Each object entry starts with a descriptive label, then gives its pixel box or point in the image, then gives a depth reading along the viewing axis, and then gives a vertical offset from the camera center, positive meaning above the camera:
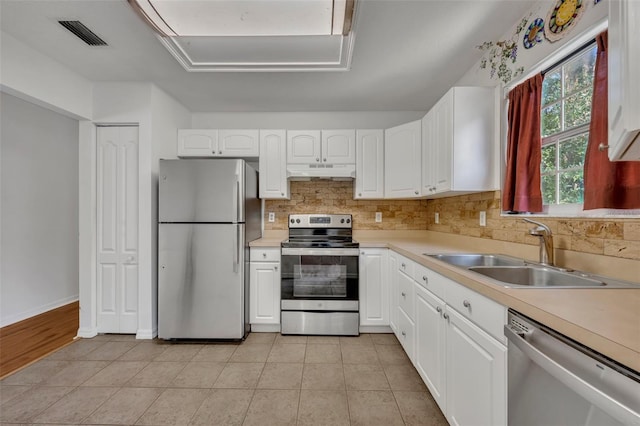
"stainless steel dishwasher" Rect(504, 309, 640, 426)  0.61 -0.45
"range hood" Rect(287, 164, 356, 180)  2.99 +0.47
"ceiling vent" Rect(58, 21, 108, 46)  1.82 +1.26
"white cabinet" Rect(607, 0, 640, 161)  0.56 +0.30
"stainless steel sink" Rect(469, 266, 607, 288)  1.33 -0.34
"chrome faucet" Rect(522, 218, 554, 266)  1.47 -0.15
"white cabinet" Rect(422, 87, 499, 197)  1.97 +0.54
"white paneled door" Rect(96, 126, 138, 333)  2.66 -0.18
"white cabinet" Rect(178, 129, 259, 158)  3.05 +0.78
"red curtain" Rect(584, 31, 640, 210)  1.14 +0.19
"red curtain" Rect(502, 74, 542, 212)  1.65 +0.40
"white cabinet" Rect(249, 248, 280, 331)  2.72 -0.74
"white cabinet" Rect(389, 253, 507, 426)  1.08 -0.68
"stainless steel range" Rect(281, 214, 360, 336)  2.68 -0.76
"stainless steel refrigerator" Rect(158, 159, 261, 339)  2.50 -0.36
